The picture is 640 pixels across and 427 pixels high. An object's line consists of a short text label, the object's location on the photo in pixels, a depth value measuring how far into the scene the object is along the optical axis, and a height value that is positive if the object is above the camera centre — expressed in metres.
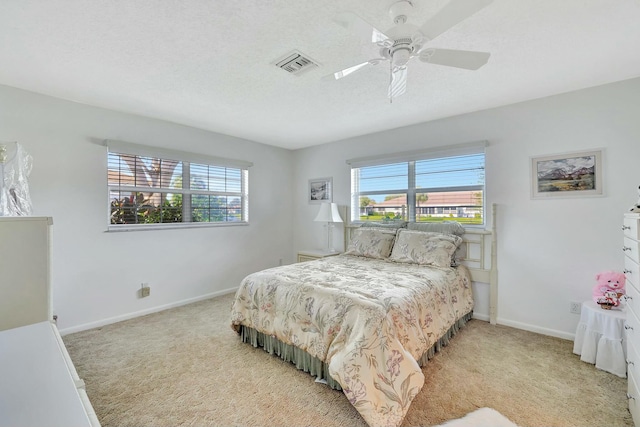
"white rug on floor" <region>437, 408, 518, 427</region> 1.58 -1.21
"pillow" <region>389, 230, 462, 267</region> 2.88 -0.39
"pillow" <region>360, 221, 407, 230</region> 3.62 -0.17
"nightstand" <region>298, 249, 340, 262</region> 4.01 -0.62
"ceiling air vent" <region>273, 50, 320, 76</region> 1.99 +1.13
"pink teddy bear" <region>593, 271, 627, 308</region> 2.20 -0.62
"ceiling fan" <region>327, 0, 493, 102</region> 1.26 +0.91
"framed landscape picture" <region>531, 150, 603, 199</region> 2.52 +0.35
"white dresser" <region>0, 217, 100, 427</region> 0.69 -0.49
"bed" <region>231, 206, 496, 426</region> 1.59 -0.74
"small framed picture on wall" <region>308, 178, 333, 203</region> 4.56 +0.38
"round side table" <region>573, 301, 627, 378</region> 2.03 -0.98
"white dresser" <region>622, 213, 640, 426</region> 1.47 -0.53
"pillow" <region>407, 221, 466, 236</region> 3.15 -0.18
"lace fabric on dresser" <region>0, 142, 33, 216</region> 1.60 +0.18
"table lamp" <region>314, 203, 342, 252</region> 4.11 -0.03
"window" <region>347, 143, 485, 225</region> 3.24 +0.34
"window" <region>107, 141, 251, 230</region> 3.14 +0.32
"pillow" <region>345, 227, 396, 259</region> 3.33 -0.38
